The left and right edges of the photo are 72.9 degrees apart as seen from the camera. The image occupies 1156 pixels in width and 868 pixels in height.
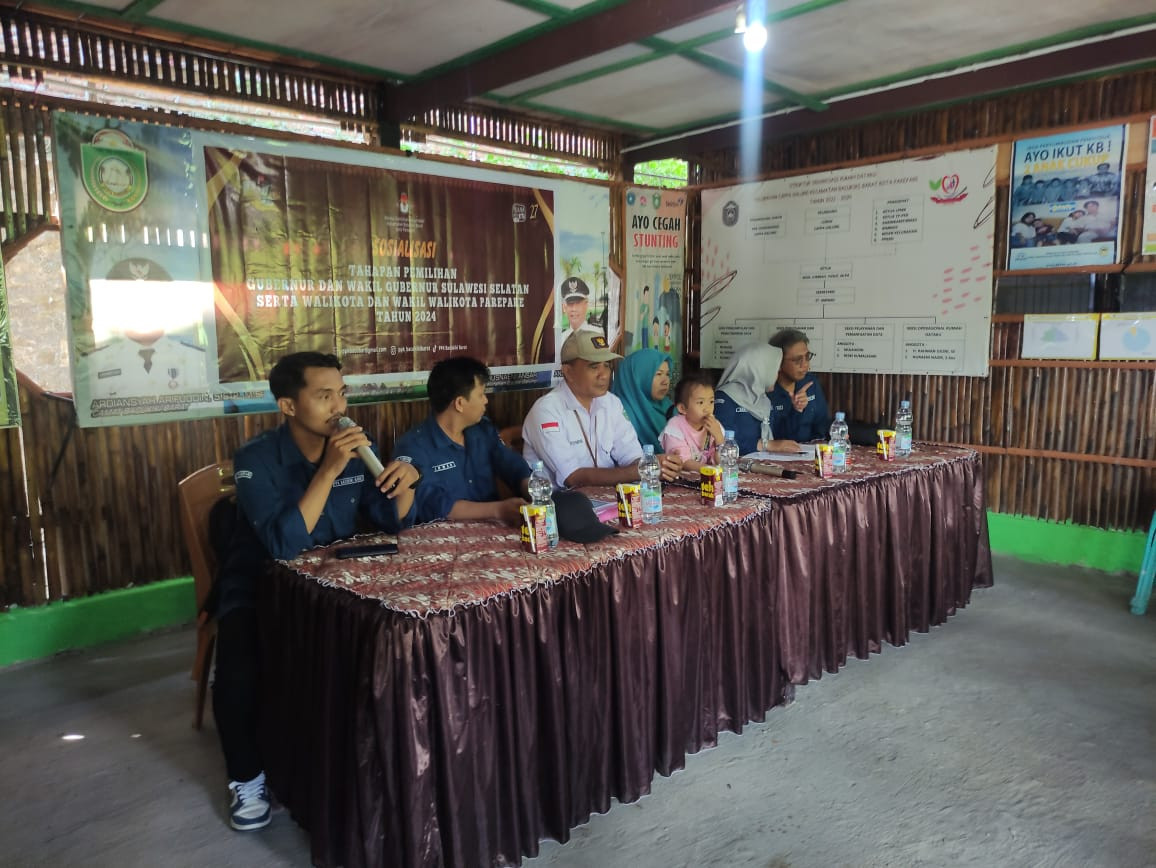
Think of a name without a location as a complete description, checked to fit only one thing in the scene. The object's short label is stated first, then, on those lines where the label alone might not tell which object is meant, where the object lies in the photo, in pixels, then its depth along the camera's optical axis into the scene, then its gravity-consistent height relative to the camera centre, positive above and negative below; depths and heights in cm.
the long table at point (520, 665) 172 -85
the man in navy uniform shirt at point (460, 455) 260 -41
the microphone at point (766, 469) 313 -55
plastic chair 369 -117
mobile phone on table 209 -56
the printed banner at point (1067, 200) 409 +70
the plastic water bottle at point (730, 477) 267 -48
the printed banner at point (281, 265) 332 +37
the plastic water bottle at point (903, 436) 361 -47
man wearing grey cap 314 -38
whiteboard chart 455 +44
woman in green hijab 397 -28
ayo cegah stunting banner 530 +47
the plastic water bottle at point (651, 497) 243 -50
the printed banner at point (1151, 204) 394 +64
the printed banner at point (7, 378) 313 -14
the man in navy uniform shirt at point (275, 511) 212 -47
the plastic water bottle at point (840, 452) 318 -48
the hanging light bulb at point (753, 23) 260 +104
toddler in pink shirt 338 -40
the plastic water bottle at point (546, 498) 214 -45
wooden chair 252 -65
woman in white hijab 386 -31
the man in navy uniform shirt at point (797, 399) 439 -37
